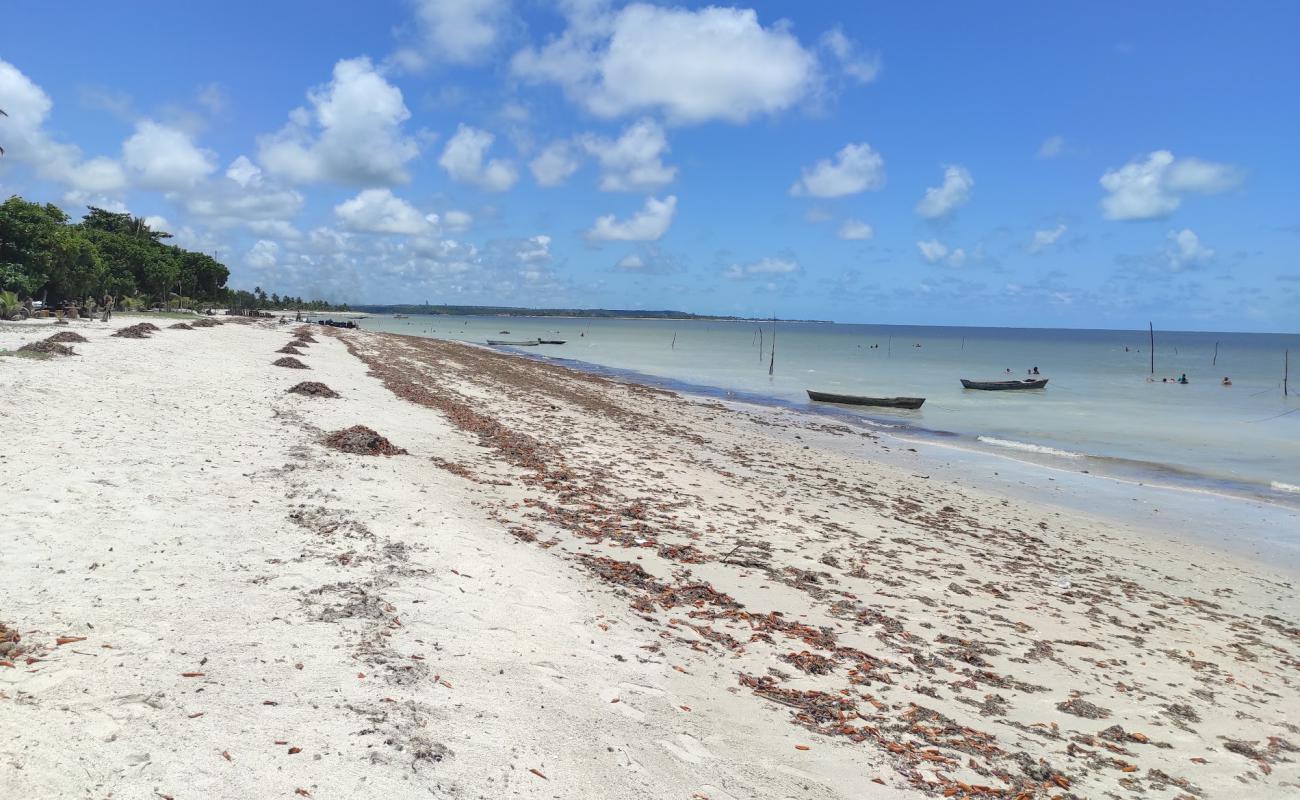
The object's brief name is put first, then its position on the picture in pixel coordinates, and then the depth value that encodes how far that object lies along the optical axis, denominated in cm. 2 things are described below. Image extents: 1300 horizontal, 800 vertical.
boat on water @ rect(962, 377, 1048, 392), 5444
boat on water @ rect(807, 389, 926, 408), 3931
